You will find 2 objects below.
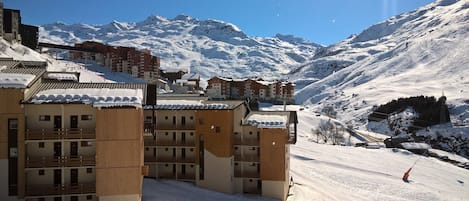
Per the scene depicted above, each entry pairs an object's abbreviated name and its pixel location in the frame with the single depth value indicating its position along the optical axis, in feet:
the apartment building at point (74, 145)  75.25
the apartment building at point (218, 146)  111.55
